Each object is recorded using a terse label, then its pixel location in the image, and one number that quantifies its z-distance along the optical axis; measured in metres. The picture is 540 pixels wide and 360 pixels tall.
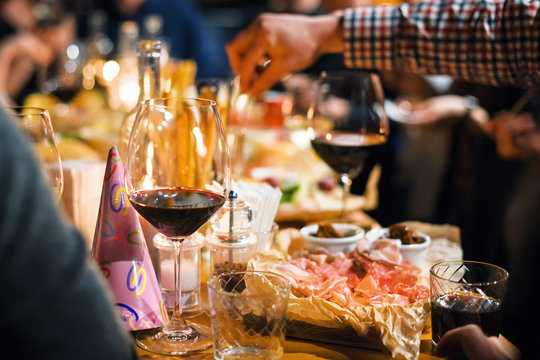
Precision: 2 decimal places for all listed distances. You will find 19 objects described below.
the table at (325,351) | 1.13
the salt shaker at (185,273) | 1.23
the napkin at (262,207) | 1.27
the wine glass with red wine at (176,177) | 1.14
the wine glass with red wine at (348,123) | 1.46
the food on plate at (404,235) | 1.30
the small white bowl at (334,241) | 1.30
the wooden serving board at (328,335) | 1.16
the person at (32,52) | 3.52
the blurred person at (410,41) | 1.48
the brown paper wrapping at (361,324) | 1.13
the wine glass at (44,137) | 1.20
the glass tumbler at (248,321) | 1.09
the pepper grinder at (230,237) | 1.23
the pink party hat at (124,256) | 1.15
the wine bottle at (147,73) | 1.36
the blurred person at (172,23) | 5.45
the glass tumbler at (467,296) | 1.12
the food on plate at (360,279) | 1.18
